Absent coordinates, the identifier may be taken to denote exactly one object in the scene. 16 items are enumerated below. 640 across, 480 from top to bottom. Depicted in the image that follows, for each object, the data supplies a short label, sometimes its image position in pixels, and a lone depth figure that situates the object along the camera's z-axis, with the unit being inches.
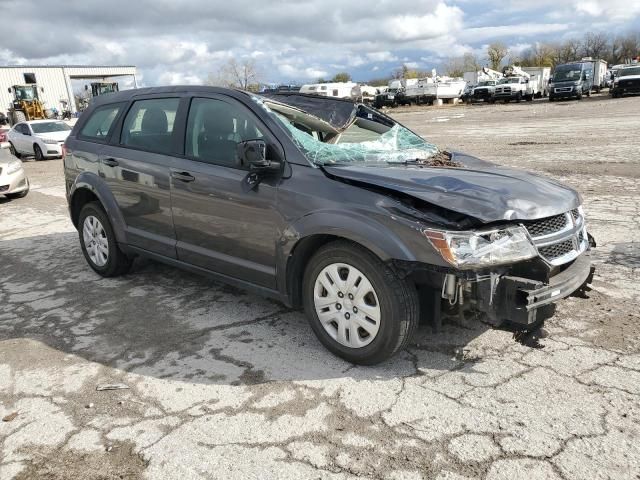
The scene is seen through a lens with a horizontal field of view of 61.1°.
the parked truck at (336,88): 1576.0
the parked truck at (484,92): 1641.2
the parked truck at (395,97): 1908.2
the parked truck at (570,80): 1448.1
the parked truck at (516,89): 1611.7
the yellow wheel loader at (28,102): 1331.7
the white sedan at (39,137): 737.6
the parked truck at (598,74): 1659.7
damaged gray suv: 120.6
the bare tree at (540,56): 4008.6
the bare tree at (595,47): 4202.8
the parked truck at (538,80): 1685.4
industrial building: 2181.3
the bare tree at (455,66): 4281.5
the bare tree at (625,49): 4173.2
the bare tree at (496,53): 3789.4
